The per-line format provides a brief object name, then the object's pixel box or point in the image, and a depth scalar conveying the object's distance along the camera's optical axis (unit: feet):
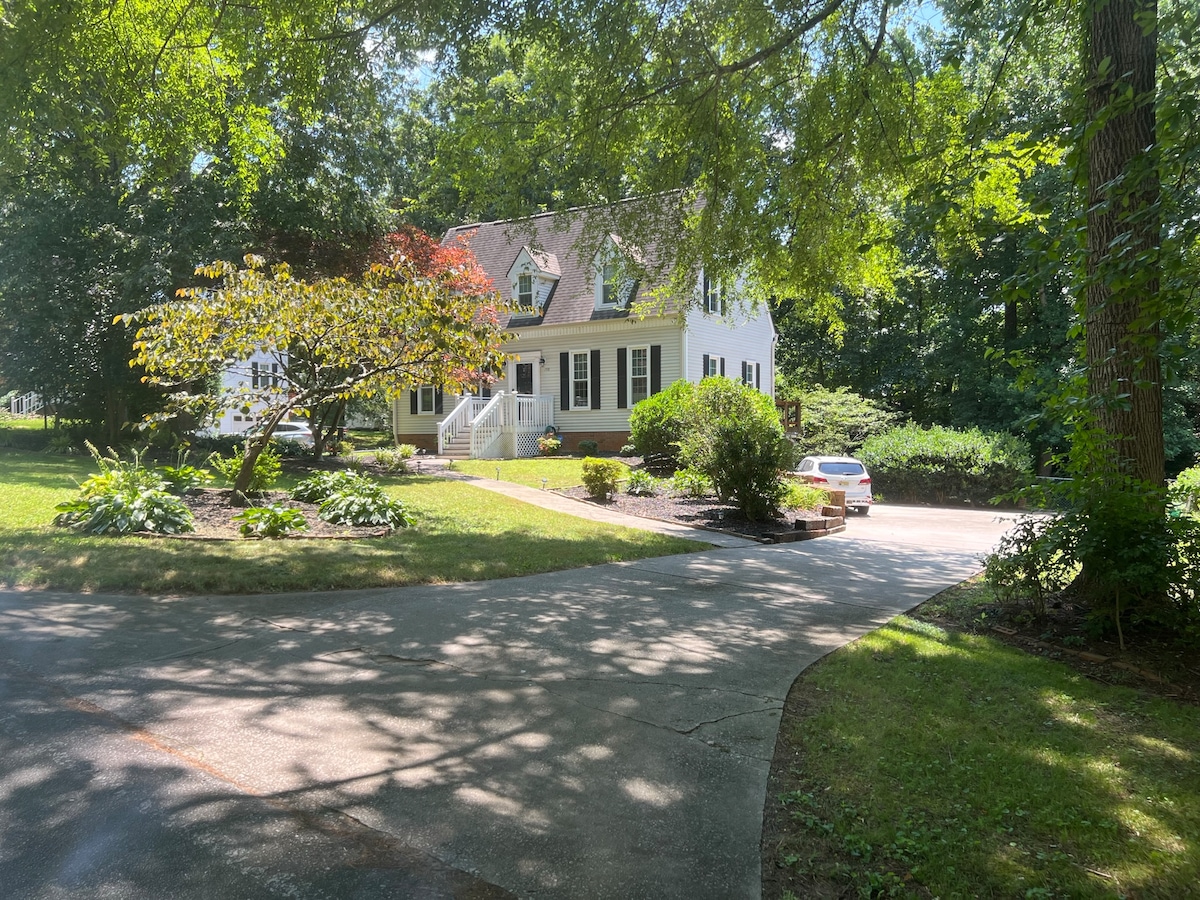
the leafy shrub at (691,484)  55.42
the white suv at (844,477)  63.21
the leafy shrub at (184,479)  44.09
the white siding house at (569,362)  87.92
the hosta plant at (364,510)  39.01
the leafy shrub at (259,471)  45.68
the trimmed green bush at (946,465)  73.82
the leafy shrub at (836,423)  96.07
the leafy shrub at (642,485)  57.00
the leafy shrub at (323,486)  43.57
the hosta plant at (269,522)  34.91
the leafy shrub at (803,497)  51.50
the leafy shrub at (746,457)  45.01
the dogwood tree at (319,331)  38.70
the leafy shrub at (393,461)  65.87
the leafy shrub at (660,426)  70.44
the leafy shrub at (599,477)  53.88
